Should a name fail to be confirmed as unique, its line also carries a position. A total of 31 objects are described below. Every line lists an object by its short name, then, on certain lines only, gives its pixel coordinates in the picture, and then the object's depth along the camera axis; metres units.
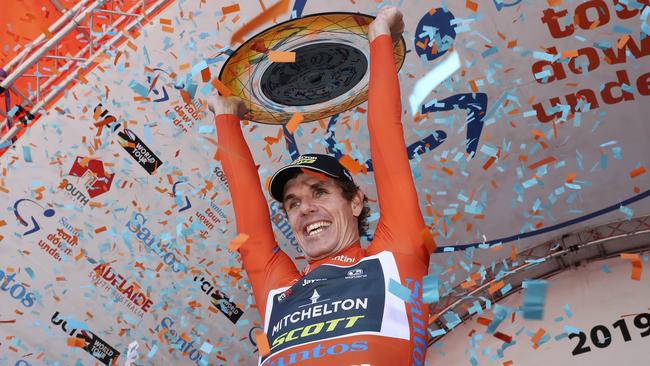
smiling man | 2.47
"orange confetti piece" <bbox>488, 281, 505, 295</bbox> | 5.80
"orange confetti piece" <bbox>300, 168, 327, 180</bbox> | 2.95
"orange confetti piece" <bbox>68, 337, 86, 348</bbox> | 5.00
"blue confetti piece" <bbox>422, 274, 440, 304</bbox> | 2.48
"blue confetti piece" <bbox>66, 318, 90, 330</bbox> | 5.12
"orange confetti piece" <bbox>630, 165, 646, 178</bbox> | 4.82
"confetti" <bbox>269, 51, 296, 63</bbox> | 3.37
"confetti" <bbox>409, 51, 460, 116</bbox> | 4.54
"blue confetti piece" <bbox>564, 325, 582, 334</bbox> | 5.42
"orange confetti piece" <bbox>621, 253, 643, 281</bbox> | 5.23
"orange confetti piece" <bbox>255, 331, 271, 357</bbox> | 2.65
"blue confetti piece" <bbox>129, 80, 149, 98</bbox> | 4.46
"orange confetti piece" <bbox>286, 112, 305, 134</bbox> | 3.09
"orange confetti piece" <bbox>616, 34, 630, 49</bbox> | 4.38
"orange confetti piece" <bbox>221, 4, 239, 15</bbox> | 4.29
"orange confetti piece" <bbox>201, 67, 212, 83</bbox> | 4.43
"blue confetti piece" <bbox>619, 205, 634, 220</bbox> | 5.19
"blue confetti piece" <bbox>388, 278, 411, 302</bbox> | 2.55
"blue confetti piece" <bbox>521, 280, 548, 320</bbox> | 2.15
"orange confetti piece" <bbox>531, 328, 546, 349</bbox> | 5.42
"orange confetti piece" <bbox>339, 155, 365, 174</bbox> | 3.19
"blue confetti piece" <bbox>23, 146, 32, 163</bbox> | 4.55
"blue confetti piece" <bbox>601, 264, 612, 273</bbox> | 5.61
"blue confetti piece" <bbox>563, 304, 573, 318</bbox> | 5.57
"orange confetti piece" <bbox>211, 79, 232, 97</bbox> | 3.46
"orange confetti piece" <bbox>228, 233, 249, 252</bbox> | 3.00
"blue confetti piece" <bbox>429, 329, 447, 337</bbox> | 5.70
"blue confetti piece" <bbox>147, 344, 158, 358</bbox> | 5.21
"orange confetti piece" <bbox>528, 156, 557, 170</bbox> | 4.95
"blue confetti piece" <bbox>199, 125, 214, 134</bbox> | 4.57
